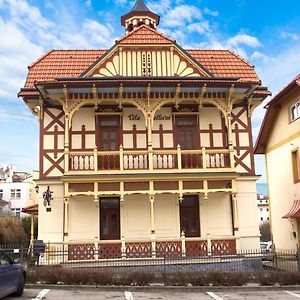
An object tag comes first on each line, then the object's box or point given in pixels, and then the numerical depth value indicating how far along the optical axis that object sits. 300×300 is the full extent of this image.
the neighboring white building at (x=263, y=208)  75.58
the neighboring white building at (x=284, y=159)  16.40
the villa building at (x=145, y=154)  14.25
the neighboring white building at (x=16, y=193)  55.44
